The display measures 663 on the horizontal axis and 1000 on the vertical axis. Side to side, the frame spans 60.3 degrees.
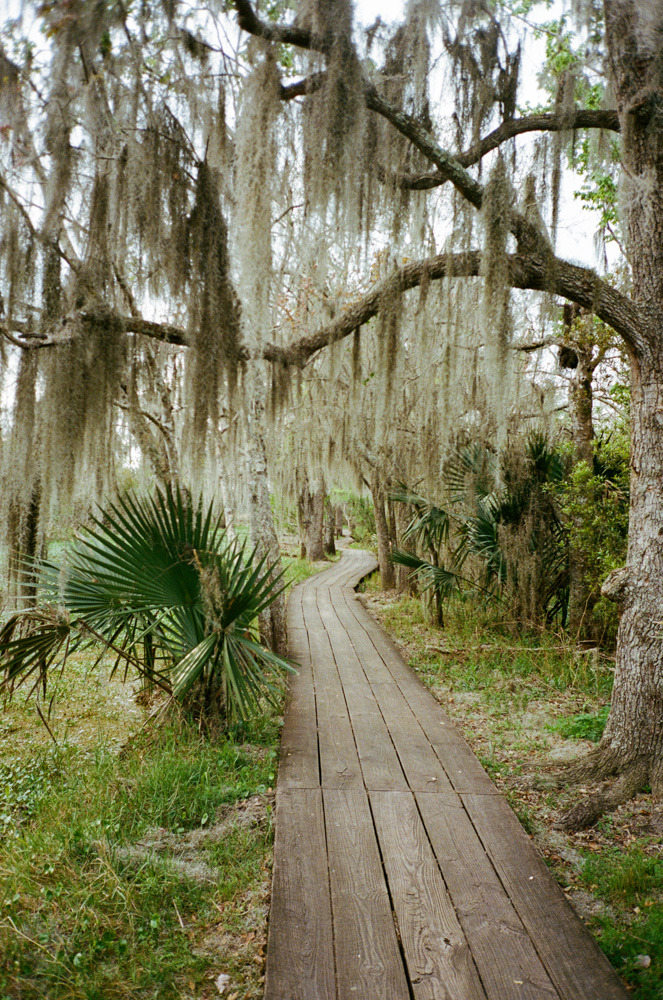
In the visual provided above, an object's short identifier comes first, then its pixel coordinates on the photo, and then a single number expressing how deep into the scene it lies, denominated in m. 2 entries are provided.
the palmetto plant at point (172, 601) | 2.99
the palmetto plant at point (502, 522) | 5.48
